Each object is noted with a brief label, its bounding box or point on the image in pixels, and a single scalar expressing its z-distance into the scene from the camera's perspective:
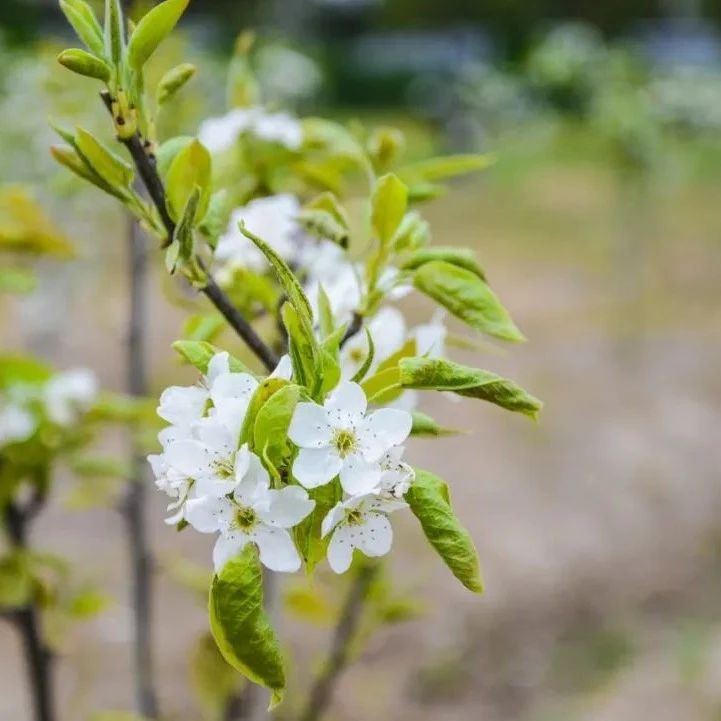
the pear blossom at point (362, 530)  0.57
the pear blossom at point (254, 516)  0.56
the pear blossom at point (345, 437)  0.56
